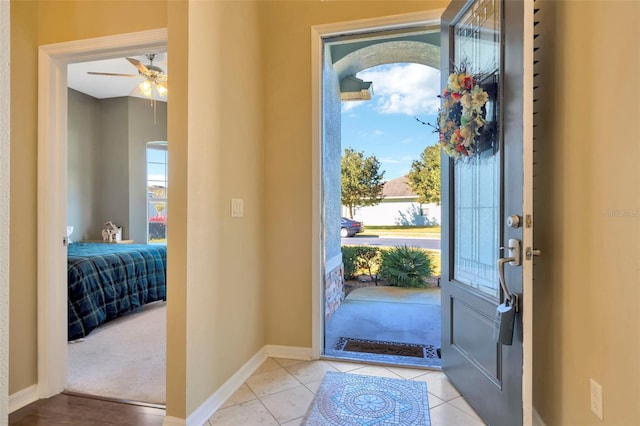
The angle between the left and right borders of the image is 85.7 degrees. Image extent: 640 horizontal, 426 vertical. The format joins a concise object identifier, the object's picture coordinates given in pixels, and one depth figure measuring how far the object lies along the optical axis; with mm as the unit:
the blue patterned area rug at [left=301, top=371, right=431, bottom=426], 1835
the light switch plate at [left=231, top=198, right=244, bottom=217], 2213
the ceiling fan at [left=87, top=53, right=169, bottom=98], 3648
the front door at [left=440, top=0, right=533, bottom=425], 1433
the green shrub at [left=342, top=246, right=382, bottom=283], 5277
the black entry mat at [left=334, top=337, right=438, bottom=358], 2766
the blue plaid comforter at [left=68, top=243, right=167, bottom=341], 3061
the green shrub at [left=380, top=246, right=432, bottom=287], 5031
